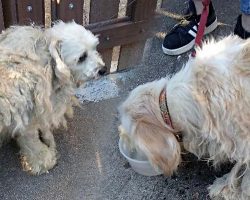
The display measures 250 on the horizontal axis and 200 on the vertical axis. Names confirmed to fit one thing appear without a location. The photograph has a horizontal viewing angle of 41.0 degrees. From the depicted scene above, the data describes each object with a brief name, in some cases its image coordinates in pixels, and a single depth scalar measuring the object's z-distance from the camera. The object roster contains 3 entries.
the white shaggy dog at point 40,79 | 1.50
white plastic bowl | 1.70
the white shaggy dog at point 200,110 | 1.39
